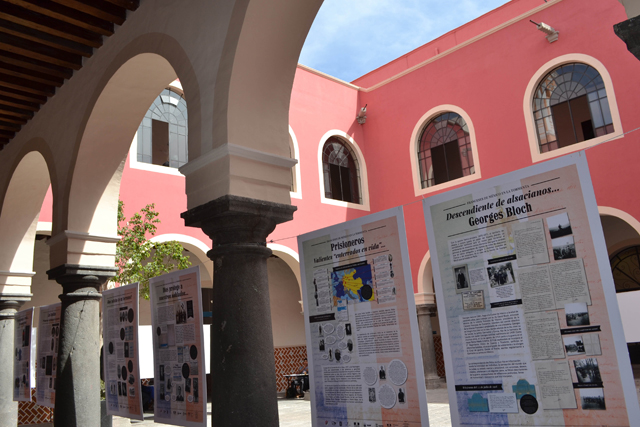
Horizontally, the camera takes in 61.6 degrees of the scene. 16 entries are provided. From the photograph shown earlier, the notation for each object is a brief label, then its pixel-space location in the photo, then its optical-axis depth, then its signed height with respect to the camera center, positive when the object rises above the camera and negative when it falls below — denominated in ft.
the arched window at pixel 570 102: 33.27 +13.37
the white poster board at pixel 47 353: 17.81 +0.40
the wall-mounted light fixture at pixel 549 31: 33.69 +17.79
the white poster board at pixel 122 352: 13.94 +0.17
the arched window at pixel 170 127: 34.06 +14.40
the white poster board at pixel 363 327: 8.65 +0.17
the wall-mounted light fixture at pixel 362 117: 44.78 +17.86
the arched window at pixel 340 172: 42.73 +13.12
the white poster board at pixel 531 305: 6.55 +0.21
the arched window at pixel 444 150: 39.27 +12.90
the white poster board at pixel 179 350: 11.69 +0.06
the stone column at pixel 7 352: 21.06 +0.66
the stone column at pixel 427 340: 40.09 -0.69
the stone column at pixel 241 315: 8.74 +0.53
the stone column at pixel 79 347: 14.51 +0.42
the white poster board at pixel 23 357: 19.92 +0.37
